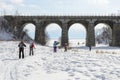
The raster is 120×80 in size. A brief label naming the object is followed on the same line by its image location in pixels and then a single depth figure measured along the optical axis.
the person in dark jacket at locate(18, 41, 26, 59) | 8.93
